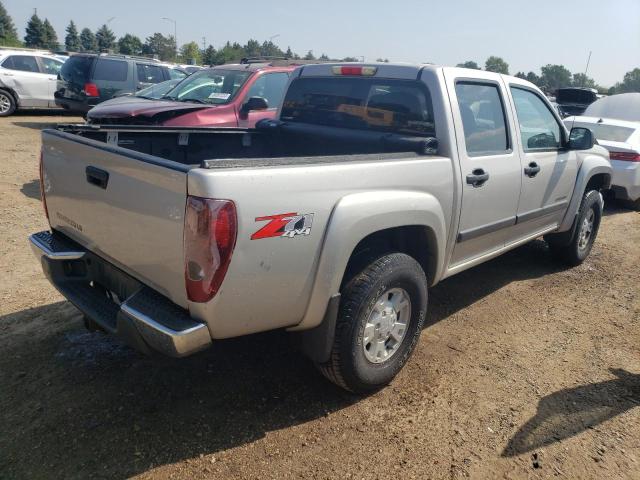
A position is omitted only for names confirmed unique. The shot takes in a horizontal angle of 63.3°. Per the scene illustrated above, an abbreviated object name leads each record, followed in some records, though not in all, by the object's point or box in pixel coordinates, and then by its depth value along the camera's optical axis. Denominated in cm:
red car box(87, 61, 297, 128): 680
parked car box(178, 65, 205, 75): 1942
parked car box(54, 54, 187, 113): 1200
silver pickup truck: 229
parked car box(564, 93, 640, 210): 803
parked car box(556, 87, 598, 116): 1493
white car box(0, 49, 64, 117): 1351
